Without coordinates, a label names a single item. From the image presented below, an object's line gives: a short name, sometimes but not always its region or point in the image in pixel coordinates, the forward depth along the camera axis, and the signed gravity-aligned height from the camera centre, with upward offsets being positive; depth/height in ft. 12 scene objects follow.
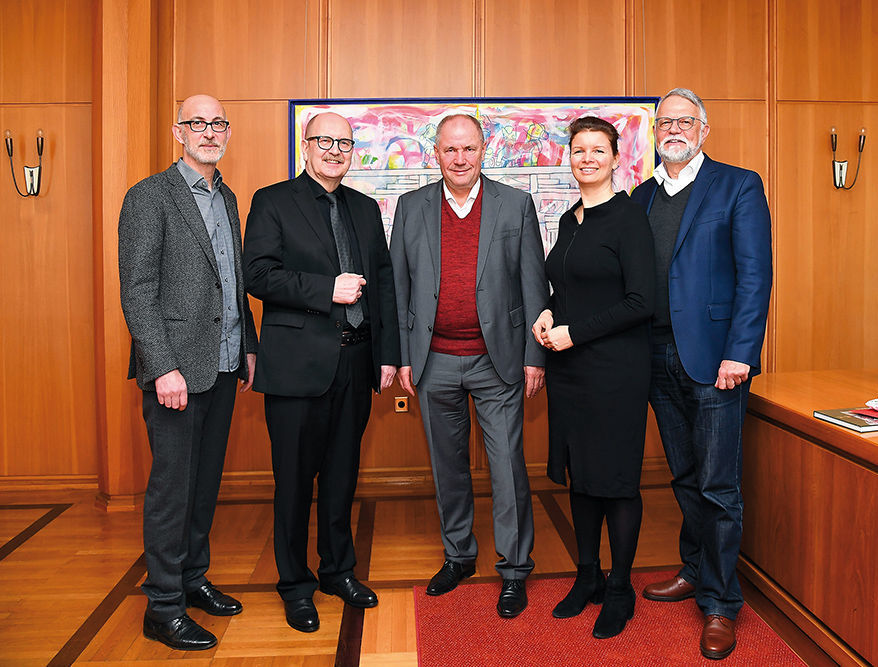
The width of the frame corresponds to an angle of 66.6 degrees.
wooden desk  6.52 -2.06
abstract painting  12.39 +3.45
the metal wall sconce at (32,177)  12.43 +2.75
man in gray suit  8.20 +0.14
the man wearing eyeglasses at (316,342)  7.65 -0.20
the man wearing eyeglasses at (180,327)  7.12 -0.02
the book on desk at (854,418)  6.65 -0.97
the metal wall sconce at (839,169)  12.94 +3.01
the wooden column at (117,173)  11.57 +2.65
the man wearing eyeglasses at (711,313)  7.20 +0.12
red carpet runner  7.04 -3.49
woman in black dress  7.25 -0.25
